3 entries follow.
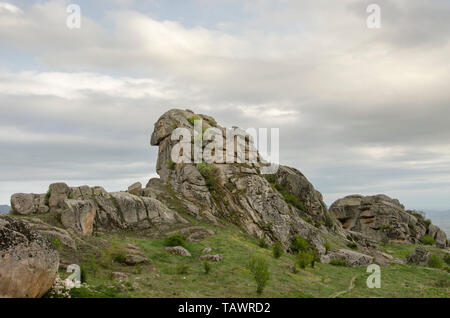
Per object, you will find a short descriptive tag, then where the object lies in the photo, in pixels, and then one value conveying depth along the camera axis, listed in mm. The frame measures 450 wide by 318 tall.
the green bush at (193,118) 64350
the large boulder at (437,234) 82312
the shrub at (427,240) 77250
